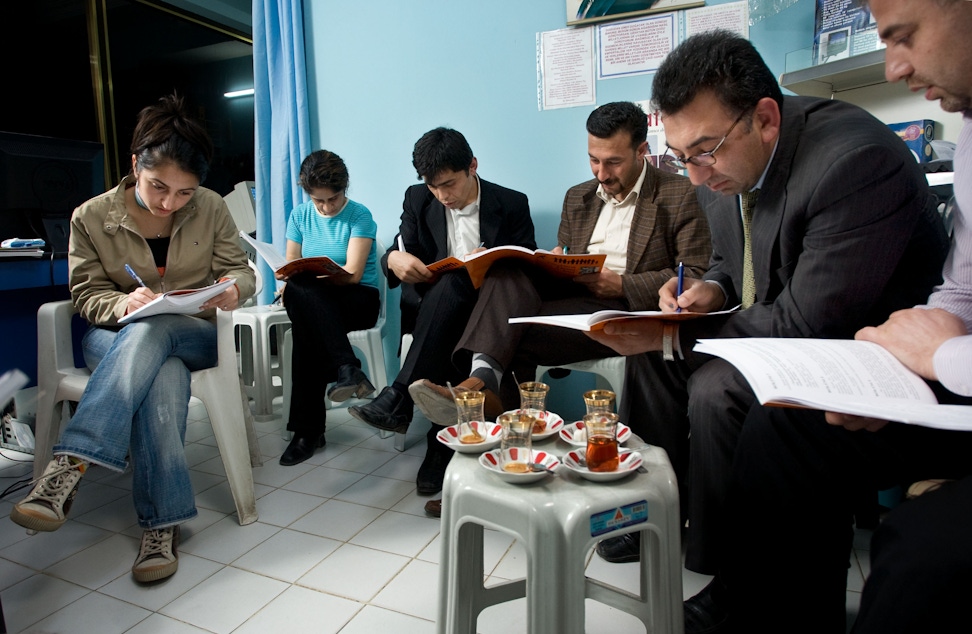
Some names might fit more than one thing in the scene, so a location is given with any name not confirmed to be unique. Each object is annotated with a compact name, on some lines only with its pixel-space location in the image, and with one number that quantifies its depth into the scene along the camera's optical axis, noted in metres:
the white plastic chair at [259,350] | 2.46
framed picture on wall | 2.20
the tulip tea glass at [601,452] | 0.96
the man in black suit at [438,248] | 1.85
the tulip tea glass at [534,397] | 1.22
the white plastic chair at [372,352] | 2.39
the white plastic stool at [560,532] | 0.87
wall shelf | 1.77
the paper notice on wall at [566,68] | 2.34
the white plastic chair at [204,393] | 1.70
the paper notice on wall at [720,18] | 2.11
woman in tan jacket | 1.41
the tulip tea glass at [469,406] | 1.19
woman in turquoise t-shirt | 2.13
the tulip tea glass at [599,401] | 1.12
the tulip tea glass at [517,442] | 1.01
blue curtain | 2.82
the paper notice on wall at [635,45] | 2.22
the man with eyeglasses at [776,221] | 1.06
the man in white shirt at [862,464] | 0.78
